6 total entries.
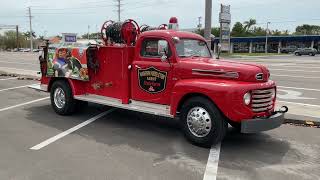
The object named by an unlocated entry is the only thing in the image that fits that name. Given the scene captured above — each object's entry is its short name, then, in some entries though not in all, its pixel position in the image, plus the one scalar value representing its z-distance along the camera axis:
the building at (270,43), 63.82
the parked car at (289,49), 60.95
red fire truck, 4.88
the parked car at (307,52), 49.05
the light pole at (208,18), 8.71
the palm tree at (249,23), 79.77
